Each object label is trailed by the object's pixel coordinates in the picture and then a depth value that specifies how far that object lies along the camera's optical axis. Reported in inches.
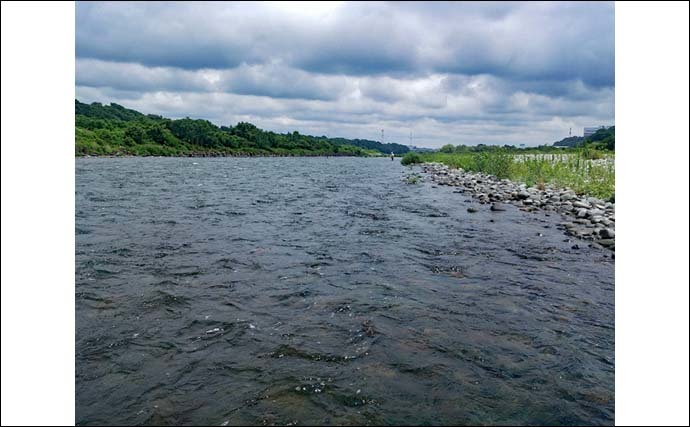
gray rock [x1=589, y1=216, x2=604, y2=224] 492.4
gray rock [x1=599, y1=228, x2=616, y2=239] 426.1
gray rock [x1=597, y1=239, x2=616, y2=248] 405.7
